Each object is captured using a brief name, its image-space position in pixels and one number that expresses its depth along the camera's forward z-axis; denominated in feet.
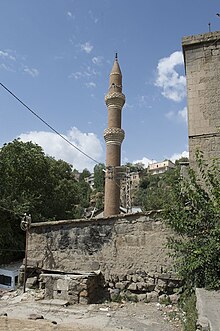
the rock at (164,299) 20.77
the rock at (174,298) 20.51
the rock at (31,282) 24.61
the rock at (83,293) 20.48
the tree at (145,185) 217.68
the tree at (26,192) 59.93
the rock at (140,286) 21.88
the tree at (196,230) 17.70
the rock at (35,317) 16.58
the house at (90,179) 308.13
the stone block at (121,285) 22.47
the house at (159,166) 323.57
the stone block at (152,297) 21.25
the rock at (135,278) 22.26
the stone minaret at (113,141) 75.97
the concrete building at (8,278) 44.80
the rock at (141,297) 21.48
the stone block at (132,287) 22.09
